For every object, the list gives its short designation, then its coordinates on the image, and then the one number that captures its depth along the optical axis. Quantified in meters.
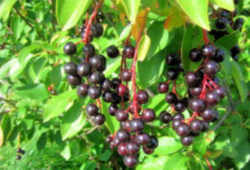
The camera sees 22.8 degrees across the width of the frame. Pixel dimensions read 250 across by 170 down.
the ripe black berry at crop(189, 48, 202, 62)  0.45
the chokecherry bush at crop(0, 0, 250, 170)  0.44
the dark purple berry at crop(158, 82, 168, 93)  0.49
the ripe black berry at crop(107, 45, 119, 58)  0.48
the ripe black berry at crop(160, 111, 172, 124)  0.50
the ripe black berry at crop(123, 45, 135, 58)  0.46
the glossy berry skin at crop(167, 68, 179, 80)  0.48
